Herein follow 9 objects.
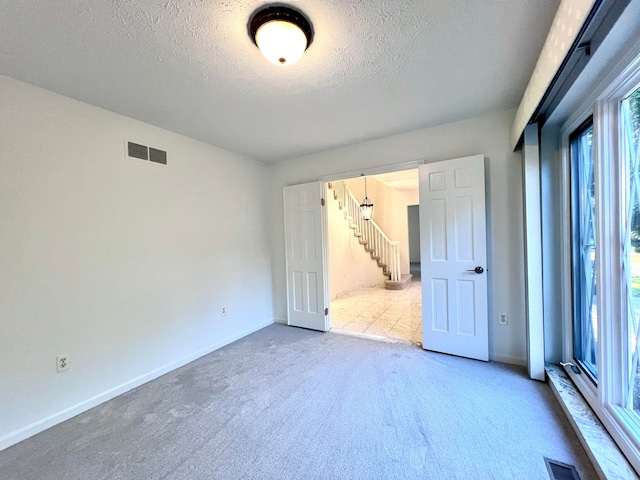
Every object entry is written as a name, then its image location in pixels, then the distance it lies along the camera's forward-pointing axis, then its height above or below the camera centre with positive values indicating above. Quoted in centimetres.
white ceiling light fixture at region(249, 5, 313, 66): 131 +109
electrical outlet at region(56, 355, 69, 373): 192 -89
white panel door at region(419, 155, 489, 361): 256 -26
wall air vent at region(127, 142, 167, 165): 242 +88
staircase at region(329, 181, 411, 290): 629 -12
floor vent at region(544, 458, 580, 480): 132 -127
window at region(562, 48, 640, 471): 136 -12
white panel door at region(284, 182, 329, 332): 358 -27
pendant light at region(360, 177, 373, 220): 607 +62
